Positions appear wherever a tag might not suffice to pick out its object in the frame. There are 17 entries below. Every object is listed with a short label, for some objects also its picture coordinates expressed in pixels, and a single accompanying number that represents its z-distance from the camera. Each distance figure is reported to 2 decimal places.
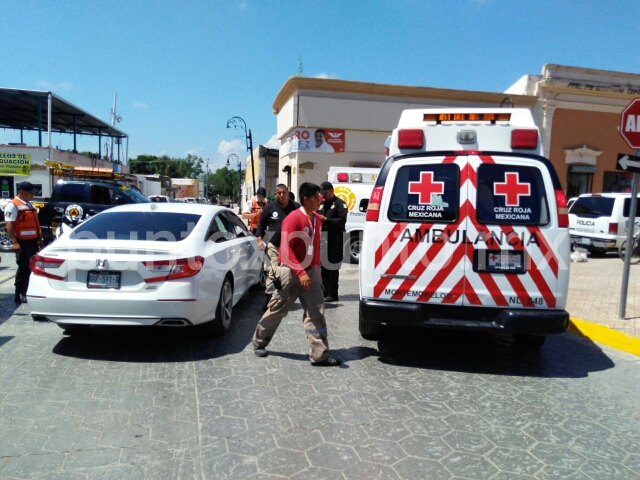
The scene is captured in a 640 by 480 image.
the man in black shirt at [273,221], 6.94
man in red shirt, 4.95
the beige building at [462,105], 20.58
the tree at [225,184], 101.38
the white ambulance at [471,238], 4.71
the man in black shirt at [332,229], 7.80
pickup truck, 13.02
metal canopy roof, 28.75
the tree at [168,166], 92.31
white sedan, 4.99
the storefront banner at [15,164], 27.53
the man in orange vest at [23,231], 7.25
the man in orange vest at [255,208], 10.42
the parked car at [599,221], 13.03
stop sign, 6.61
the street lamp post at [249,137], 24.69
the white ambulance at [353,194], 12.30
